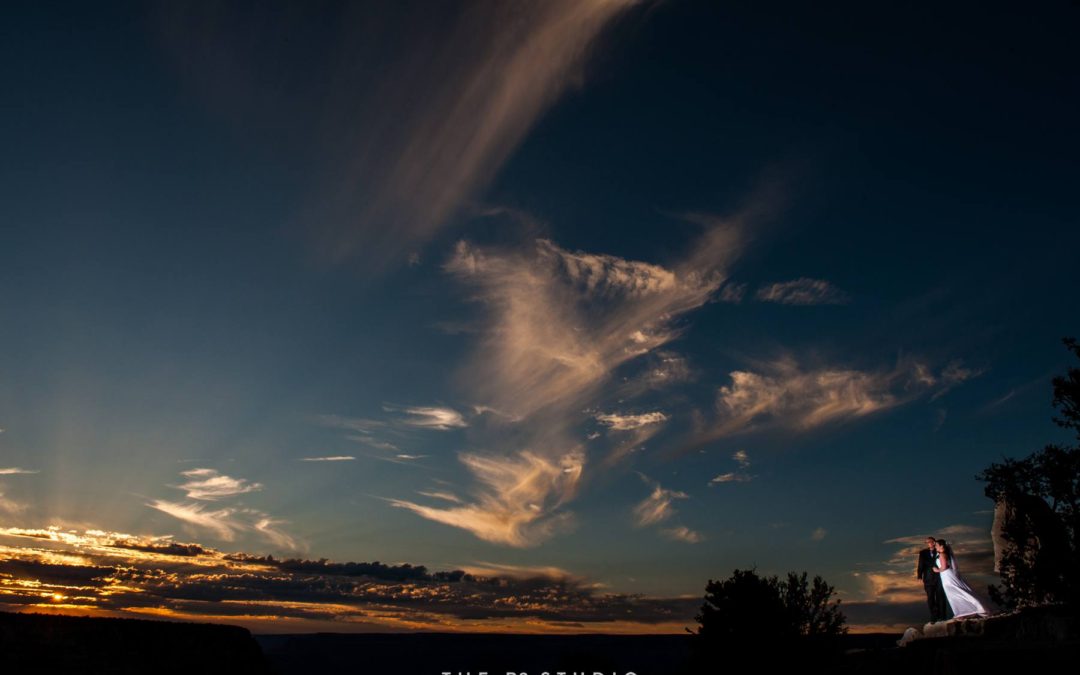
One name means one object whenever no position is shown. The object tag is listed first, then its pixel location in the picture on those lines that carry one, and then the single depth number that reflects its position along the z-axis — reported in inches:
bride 1039.6
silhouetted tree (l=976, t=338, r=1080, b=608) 1194.6
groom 1142.1
